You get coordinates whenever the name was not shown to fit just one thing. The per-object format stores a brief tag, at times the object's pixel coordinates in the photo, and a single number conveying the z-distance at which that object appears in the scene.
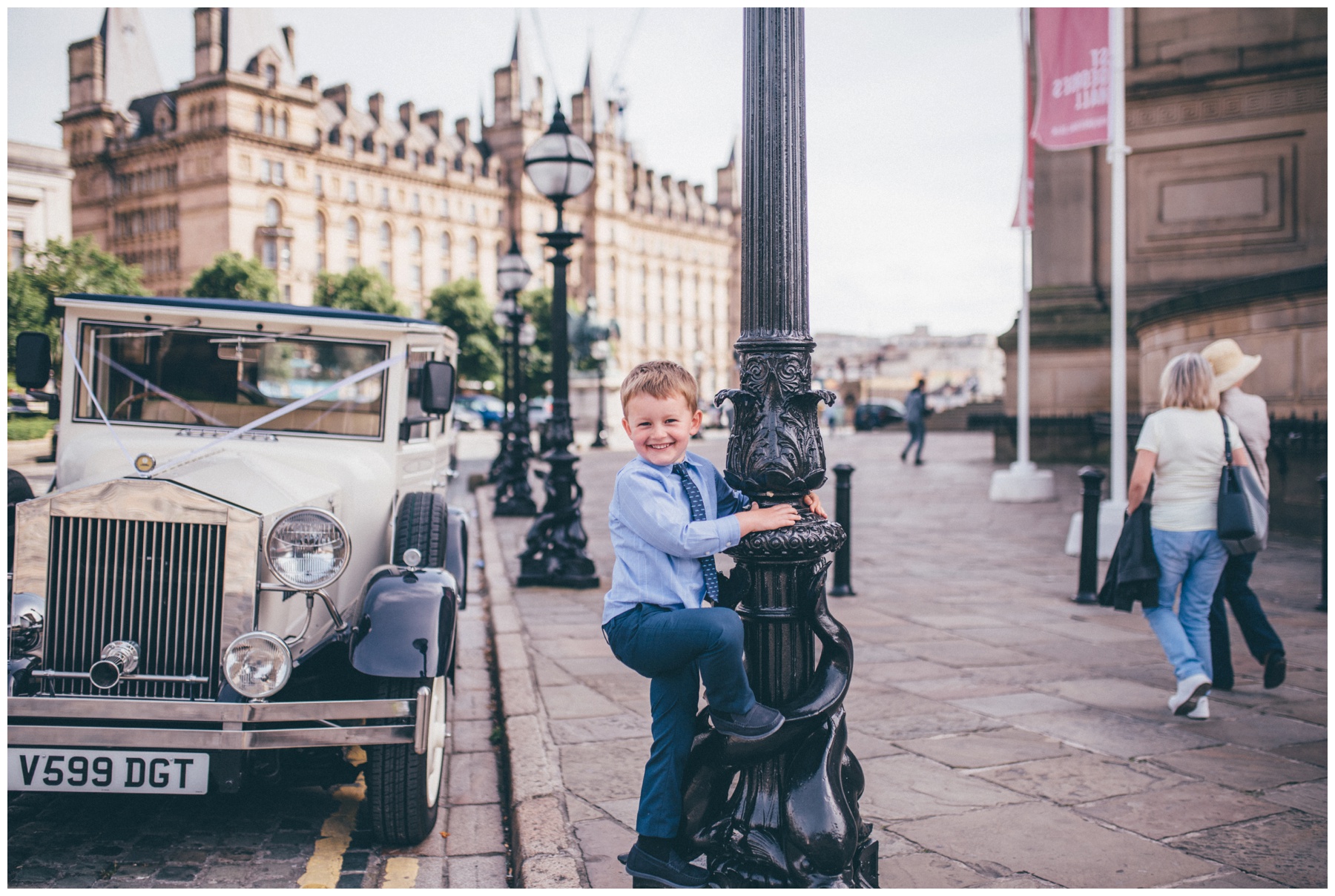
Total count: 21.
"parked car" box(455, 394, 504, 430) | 52.59
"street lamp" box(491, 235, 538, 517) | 15.38
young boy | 2.69
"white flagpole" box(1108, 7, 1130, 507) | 9.73
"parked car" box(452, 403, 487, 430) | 50.81
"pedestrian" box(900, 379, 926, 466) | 21.94
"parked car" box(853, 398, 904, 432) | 47.22
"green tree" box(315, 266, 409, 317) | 74.88
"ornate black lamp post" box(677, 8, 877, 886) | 2.75
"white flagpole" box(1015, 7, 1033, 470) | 14.62
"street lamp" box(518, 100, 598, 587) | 8.81
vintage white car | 3.44
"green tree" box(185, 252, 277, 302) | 70.31
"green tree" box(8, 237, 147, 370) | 27.43
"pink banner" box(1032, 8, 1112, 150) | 10.61
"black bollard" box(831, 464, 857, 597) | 8.19
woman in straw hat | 5.33
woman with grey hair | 5.08
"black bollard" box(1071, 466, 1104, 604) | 7.86
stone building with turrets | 80.62
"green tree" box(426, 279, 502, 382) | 77.88
